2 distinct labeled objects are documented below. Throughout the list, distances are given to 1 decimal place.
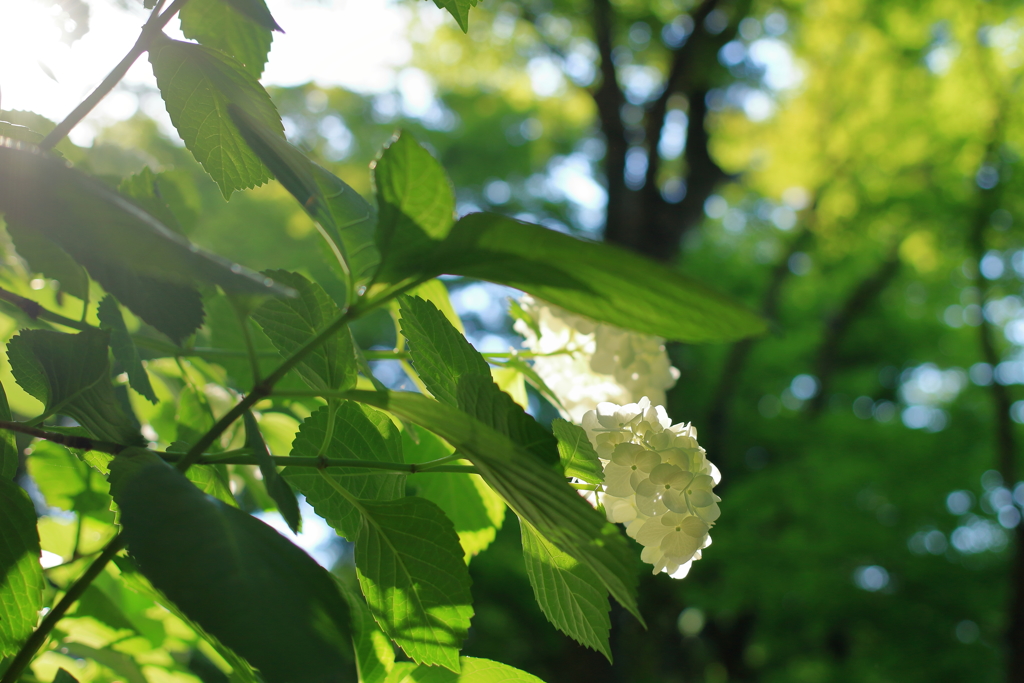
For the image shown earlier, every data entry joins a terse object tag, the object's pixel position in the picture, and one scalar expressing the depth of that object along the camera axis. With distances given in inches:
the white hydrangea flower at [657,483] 18.6
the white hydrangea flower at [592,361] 28.6
